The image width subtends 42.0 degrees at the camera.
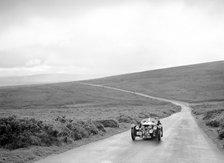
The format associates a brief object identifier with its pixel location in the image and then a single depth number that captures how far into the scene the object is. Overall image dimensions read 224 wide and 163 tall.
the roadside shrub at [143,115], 50.38
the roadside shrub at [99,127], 28.58
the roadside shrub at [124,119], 40.26
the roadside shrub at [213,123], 33.98
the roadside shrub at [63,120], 28.05
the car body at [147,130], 22.52
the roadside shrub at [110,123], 32.91
